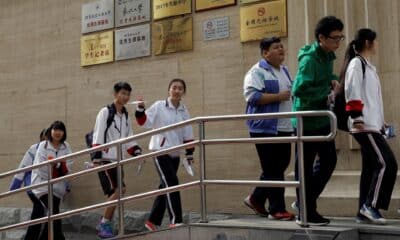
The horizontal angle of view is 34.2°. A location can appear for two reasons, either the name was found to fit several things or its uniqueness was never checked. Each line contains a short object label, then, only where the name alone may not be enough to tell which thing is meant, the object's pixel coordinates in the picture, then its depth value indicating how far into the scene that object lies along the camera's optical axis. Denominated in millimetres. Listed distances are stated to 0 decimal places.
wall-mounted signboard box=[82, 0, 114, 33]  9578
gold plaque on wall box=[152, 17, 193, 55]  8641
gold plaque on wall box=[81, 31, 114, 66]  9555
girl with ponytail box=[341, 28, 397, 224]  5312
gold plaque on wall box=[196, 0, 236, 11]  8220
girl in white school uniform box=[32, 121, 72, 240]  7340
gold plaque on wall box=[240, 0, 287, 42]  7715
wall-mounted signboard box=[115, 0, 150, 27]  9141
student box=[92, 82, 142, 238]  7238
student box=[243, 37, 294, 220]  5898
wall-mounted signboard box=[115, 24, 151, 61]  9117
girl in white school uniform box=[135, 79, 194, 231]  6668
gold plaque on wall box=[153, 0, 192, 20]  8656
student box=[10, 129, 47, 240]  7418
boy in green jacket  5418
